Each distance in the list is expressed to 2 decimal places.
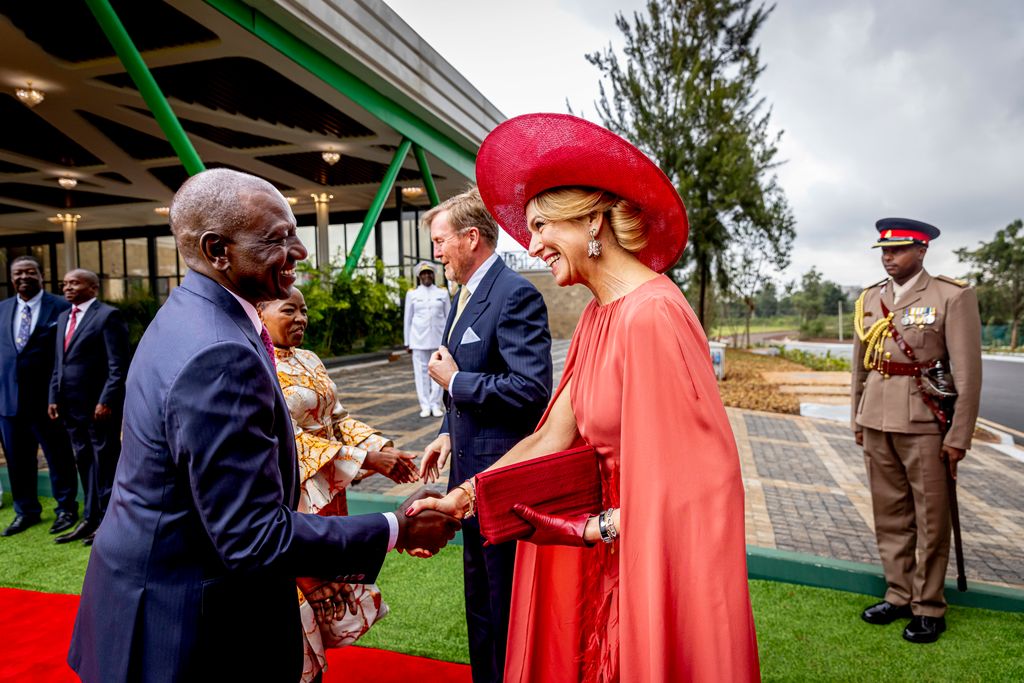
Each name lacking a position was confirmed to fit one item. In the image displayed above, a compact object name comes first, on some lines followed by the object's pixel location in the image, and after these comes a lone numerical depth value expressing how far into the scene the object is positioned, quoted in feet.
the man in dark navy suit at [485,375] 7.49
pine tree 53.98
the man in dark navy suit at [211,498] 3.91
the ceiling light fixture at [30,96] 36.78
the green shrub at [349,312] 46.16
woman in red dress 4.33
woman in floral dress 7.74
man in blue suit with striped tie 16.02
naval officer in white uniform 30.09
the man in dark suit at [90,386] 15.30
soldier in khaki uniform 10.13
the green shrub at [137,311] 36.60
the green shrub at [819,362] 60.80
